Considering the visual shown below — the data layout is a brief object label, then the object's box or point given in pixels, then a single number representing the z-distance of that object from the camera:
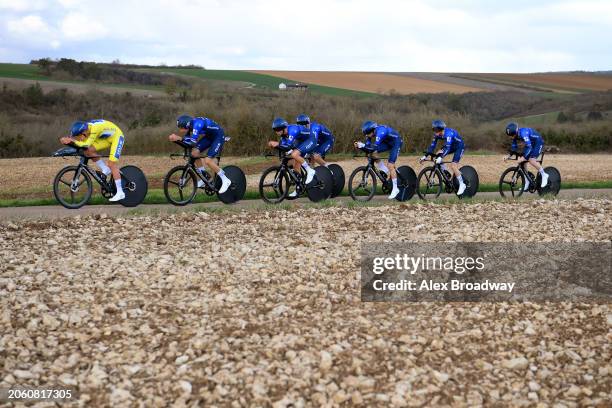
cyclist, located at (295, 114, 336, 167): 14.72
